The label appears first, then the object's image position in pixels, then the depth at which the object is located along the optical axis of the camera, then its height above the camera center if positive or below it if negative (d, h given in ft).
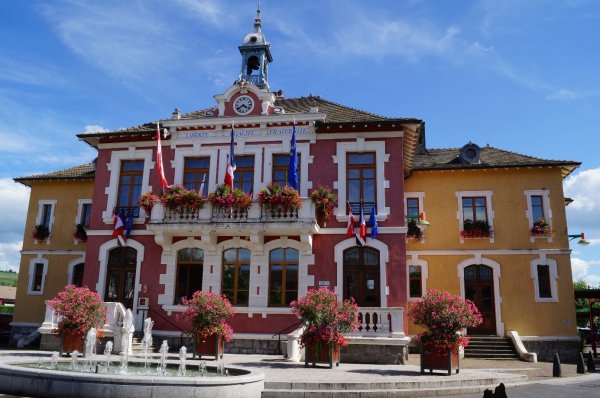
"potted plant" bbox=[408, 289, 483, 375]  45.24 -1.57
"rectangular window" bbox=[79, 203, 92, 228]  84.89 +14.67
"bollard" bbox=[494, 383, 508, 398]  19.27 -3.08
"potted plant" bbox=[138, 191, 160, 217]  65.16 +13.14
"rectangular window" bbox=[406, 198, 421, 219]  79.15 +15.86
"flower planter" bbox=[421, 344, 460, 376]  45.73 -4.49
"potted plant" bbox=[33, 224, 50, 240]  85.71 +11.36
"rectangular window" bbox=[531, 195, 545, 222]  75.25 +15.38
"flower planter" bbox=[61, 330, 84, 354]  51.52 -4.01
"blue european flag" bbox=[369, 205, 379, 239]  61.16 +10.23
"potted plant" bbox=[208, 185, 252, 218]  61.31 +12.46
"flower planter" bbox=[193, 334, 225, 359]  51.90 -4.20
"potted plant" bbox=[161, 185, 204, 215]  62.34 +12.69
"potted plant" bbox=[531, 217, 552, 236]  73.77 +12.02
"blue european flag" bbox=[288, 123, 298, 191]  61.93 +16.89
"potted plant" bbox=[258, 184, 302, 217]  59.98 +12.47
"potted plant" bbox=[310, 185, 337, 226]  62.34 +12.88
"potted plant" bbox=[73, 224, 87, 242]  83.20 +11.15
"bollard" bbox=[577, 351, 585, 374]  55.36 -5.64
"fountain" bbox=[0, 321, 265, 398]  30.12 -4.95
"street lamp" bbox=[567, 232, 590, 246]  74.13 +10.77
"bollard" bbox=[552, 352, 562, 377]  51.65 -5.71
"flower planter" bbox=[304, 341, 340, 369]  48.98 -4.45
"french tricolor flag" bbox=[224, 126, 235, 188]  61.98 +16.64
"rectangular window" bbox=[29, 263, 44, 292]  84.38 +3.82
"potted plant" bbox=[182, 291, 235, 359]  51.52 -1.72
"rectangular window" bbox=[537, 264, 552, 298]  72.74 +4.47
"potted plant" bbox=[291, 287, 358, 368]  48.83 -1.68
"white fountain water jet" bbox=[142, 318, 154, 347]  58.53 -3.34
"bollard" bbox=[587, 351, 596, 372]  57.52 -5.72
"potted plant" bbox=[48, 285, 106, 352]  51.49 -1.47
